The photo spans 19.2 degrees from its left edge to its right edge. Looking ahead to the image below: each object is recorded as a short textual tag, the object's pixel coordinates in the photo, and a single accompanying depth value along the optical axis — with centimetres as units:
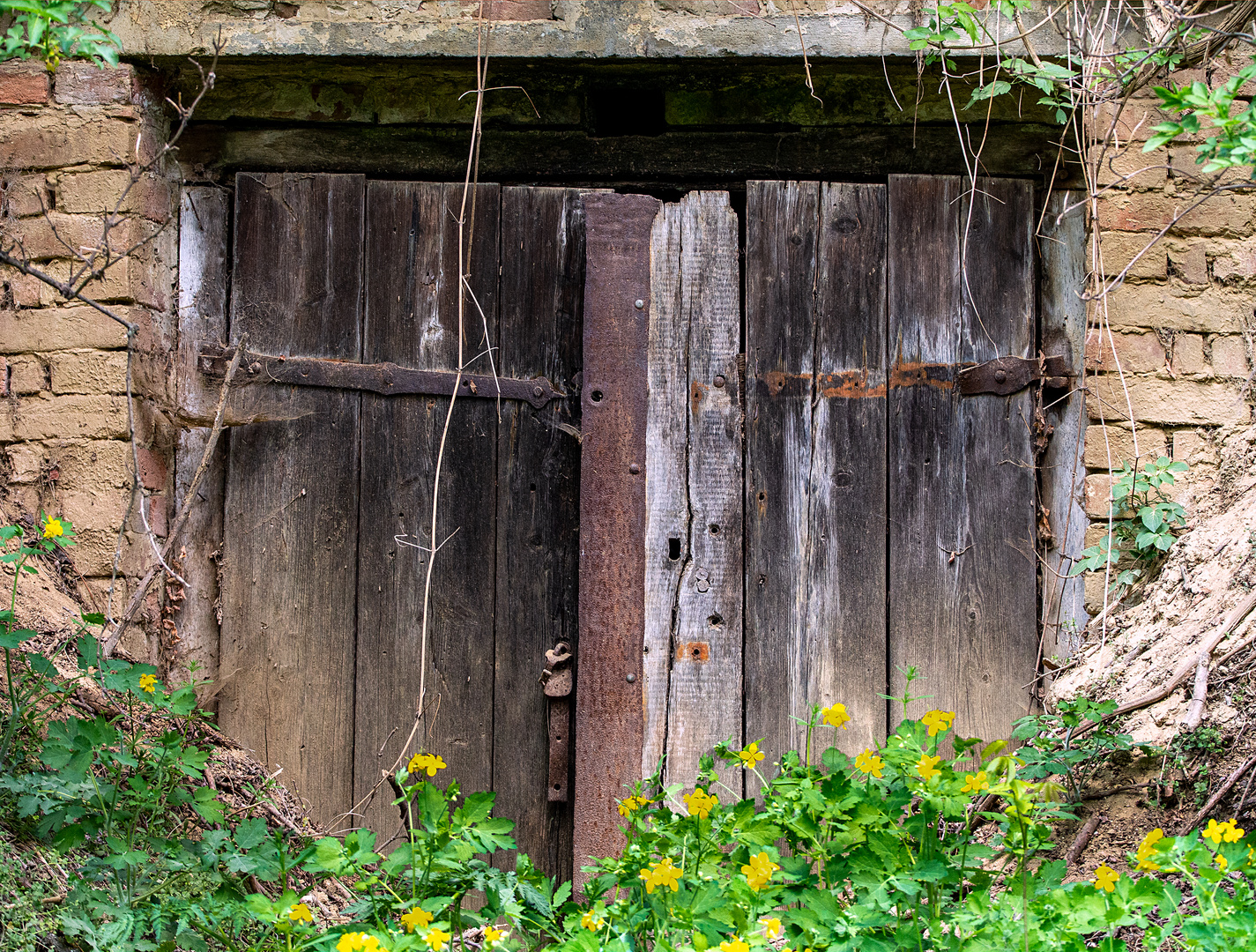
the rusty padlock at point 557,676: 665
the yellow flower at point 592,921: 594
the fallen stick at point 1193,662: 630
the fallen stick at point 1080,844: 626
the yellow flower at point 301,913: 594
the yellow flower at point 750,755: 615
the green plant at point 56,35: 600
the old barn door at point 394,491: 669
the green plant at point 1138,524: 651
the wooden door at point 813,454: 666
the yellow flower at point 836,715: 611
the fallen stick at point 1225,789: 618
